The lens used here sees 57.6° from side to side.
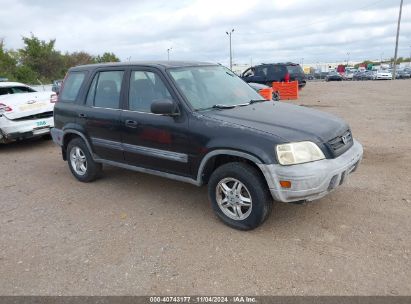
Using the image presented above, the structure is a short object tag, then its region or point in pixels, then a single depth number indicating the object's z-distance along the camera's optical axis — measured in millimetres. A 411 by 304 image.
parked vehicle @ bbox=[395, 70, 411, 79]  47803
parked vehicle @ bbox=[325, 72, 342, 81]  49022
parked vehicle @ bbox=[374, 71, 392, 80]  43916
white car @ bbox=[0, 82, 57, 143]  7734
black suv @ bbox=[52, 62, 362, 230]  3604
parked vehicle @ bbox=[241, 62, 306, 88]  19578
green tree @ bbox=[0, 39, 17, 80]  30444
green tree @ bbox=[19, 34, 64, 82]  38719
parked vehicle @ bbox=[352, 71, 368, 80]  48562
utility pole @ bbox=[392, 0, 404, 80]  43475
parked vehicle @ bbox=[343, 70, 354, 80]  53062
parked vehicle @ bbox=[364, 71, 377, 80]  45719
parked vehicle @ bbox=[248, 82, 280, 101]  12572
